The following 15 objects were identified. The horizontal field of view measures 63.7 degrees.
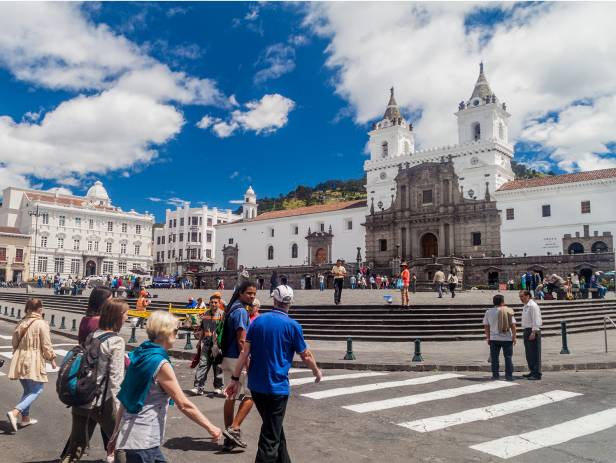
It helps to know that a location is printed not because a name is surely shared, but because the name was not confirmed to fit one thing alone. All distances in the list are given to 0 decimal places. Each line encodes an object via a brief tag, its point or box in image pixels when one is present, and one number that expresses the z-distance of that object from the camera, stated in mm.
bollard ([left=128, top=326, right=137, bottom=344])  14881
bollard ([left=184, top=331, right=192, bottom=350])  13891
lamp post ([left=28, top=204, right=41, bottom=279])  63312
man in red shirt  19012
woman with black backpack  4367
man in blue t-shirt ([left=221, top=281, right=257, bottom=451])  6266
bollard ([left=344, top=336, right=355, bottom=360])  11859
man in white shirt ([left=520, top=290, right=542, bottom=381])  9719
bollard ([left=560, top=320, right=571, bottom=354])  12547
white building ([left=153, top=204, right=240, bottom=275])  83938
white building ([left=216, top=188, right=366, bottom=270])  55969
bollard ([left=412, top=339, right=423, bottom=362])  11477
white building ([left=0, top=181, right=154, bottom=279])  65000
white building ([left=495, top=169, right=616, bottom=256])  40250
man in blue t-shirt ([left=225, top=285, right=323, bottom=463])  4492
